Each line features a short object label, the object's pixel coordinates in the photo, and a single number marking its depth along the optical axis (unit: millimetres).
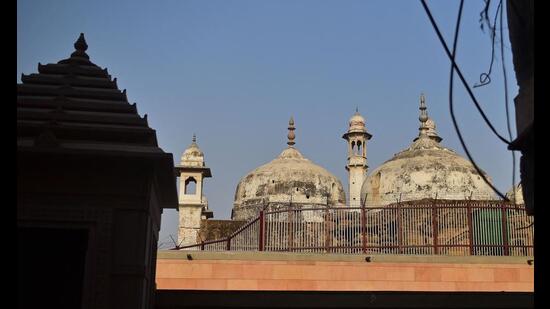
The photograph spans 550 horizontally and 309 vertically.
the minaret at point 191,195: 29328
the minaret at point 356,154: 33094
